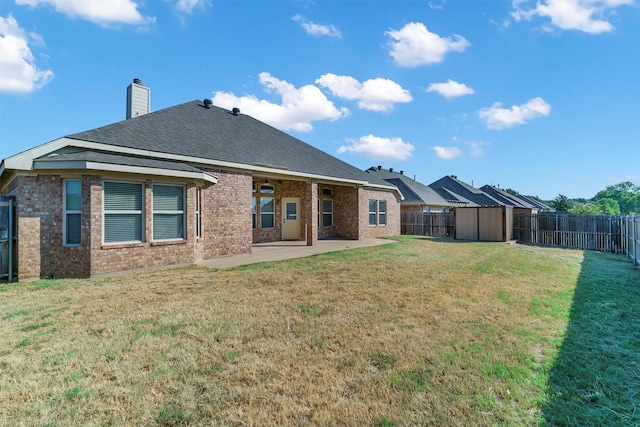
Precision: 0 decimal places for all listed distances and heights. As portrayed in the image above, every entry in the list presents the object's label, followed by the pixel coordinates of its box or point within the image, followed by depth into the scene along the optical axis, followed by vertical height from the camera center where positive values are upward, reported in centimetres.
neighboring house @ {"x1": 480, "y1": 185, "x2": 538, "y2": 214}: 4134 +242
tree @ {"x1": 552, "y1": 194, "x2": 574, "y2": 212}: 5044 +179
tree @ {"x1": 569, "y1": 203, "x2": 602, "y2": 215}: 5209 +90
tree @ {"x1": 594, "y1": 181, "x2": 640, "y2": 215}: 10441 +698
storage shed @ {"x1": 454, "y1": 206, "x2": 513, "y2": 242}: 1815 -54
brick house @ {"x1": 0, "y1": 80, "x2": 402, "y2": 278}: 802 +77
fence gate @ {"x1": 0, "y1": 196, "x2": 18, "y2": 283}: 785 -65
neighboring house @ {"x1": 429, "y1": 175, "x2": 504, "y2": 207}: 3626 +264
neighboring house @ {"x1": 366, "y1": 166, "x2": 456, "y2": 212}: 2689 +177
